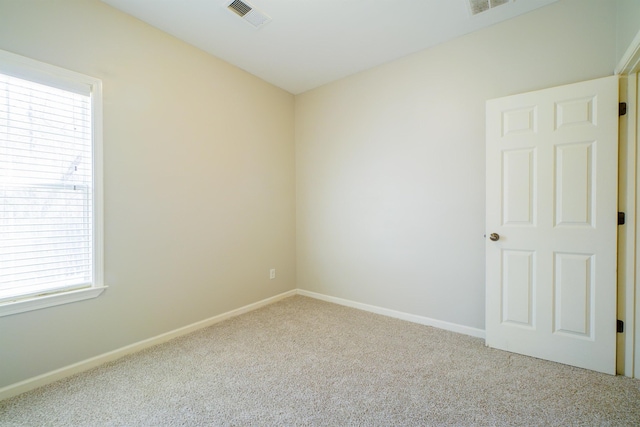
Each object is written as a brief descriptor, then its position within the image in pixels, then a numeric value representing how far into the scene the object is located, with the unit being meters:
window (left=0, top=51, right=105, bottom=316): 1.78
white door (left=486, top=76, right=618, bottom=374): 1.96
